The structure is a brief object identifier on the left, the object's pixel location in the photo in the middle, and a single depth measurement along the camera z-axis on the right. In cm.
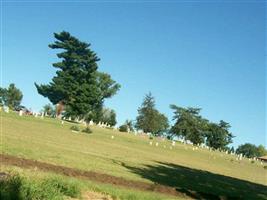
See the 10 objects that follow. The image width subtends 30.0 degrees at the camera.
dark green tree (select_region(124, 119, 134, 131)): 15462
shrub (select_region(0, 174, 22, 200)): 1135
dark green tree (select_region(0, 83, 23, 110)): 13762
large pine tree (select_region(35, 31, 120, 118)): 9188
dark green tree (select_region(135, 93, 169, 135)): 14388
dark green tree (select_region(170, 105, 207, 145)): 14712
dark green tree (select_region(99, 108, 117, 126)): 14721
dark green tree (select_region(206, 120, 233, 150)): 16438
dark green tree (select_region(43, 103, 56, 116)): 15062
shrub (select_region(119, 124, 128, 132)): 9648
